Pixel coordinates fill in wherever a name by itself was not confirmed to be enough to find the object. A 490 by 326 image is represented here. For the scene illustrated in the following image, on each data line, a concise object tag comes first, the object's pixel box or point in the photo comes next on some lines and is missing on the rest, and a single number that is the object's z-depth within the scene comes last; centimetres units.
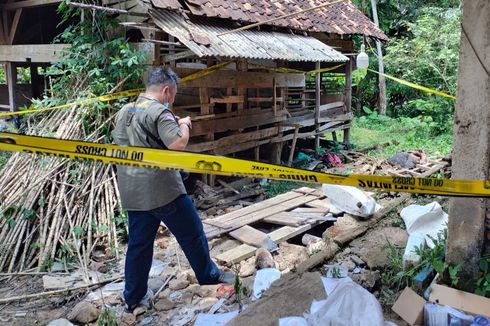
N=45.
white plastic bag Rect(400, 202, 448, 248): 412
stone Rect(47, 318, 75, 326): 336
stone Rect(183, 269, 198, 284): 419
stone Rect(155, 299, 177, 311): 371
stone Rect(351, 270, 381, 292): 336
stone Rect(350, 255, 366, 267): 386
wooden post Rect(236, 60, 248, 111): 830
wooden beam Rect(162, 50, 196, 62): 630
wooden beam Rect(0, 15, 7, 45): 867
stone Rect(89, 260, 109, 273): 470
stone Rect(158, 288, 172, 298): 395
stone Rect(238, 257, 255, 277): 432
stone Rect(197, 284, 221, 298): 375
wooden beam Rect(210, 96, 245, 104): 773
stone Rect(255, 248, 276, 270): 433
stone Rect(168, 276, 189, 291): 407
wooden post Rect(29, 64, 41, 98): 1080
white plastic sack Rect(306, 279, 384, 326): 253
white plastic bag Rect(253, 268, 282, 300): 348
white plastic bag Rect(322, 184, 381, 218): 533
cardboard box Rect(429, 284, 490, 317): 271
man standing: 336
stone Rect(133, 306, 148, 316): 363
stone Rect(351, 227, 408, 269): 381
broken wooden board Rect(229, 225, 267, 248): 509
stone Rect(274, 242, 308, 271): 451
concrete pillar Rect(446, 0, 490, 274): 281
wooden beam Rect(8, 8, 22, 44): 821
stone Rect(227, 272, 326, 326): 283
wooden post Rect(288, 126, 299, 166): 997
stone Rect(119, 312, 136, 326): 347
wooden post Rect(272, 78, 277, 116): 916
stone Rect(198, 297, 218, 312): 351
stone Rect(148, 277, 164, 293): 414
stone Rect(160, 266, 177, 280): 441
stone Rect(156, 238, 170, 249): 534
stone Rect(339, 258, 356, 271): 379
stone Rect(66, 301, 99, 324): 353
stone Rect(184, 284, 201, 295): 384
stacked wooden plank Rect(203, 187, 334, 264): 505
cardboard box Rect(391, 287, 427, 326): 278
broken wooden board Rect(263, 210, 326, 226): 577
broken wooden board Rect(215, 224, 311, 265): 468
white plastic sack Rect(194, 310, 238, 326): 305
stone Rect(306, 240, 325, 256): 450
